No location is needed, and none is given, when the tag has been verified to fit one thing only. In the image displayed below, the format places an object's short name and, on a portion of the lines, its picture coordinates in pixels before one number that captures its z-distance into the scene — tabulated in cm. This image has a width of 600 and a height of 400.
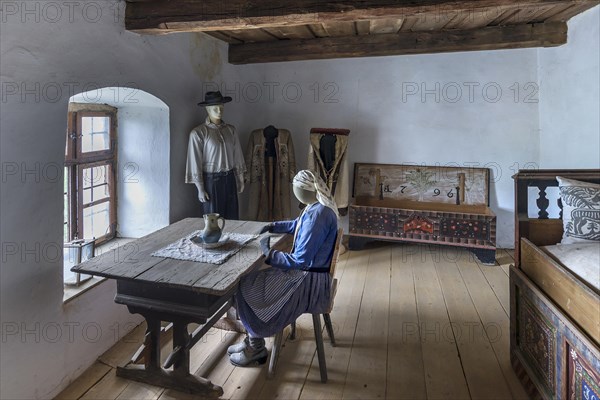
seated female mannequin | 204
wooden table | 178
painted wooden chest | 412
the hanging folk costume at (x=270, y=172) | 450
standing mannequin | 324
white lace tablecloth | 204
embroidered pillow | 202
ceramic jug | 220
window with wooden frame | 273
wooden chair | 211
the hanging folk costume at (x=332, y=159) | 446
